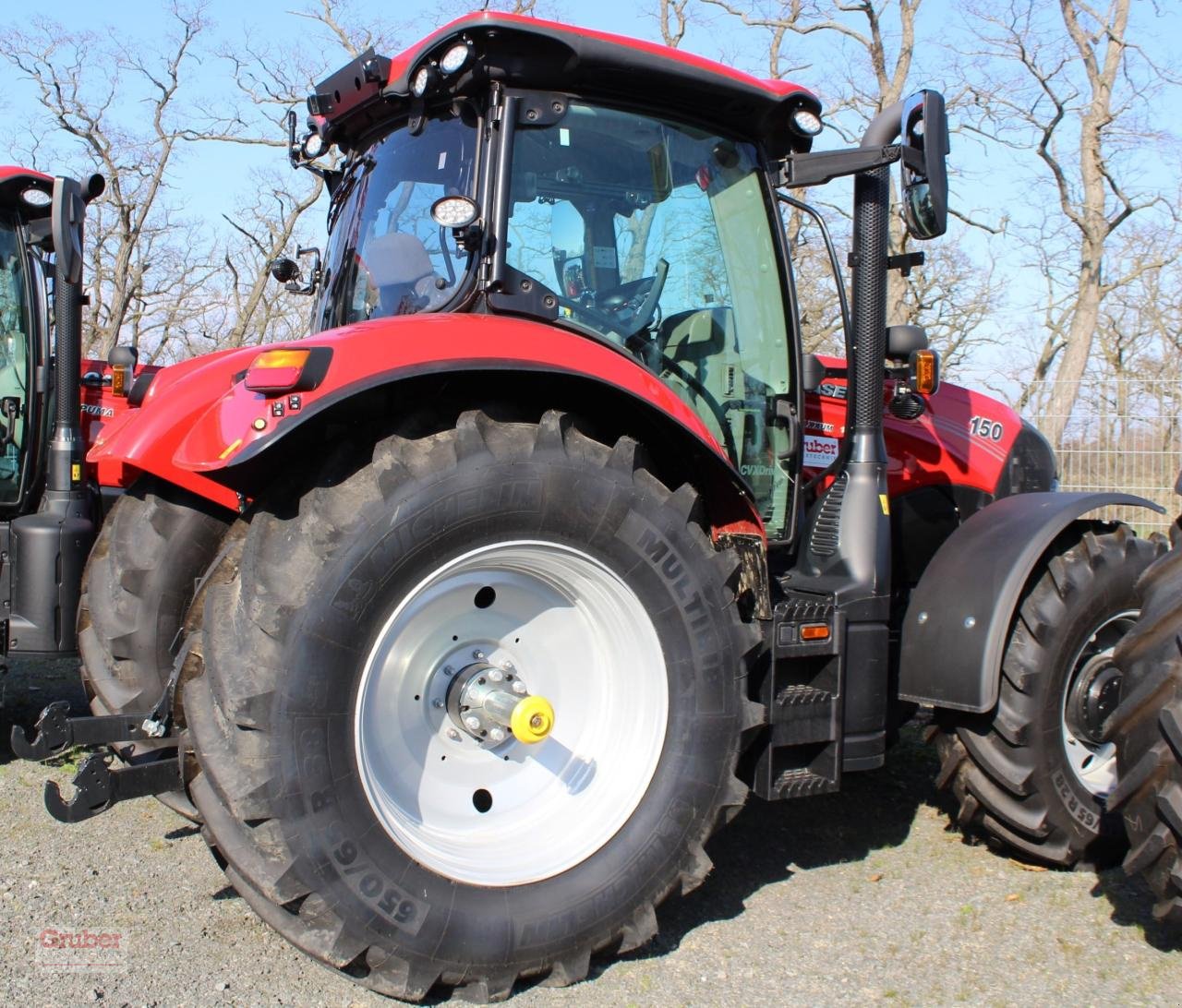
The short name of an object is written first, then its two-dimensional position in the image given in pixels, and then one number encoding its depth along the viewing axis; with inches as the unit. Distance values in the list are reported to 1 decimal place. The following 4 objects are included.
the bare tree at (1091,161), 738.2
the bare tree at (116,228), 869.8
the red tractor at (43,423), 200.4
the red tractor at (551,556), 108.4
